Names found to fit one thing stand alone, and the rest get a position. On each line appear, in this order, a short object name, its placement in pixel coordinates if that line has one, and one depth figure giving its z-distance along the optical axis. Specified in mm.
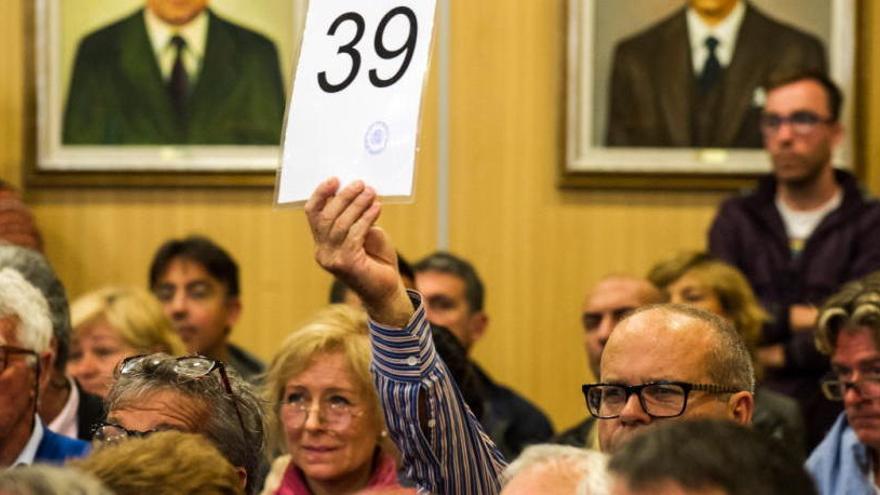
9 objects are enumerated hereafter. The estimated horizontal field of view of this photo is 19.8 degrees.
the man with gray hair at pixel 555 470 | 3966
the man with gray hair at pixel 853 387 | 6652
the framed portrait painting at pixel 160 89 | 11121
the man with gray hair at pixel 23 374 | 6103
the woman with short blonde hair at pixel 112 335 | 8869
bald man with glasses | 5055
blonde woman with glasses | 6852
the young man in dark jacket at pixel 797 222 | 9623
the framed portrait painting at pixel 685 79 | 10892
